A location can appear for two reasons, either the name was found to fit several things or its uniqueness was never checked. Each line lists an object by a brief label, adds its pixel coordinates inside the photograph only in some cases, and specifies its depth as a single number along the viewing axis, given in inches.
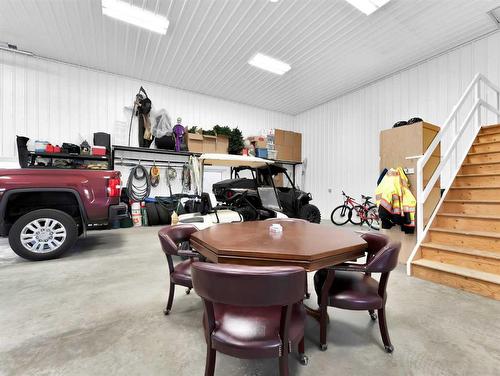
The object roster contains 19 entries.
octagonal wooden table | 54.0
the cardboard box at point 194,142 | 269.9
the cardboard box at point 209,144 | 280.4
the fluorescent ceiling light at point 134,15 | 153.8
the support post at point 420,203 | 130.2
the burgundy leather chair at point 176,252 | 75.2
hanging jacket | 136.6
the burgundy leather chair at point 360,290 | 60.4
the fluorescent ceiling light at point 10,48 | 198.9
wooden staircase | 103.8
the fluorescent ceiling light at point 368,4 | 149.1
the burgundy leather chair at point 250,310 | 37.5
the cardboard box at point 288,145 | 335.9
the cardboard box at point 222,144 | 288.5
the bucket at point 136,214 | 247.8
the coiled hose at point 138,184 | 253.3
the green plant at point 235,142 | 302.7
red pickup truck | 130.3
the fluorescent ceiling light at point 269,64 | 218.3
